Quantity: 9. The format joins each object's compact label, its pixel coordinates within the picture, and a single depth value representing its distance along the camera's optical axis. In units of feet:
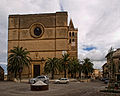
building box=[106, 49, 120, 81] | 91.65
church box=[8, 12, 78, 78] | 98.66
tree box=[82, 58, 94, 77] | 107.72
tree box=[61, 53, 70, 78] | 86.67
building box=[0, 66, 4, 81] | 104.63
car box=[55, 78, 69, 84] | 68.33
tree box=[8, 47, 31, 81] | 81.51
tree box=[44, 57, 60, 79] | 85.01
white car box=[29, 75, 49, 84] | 54.90
